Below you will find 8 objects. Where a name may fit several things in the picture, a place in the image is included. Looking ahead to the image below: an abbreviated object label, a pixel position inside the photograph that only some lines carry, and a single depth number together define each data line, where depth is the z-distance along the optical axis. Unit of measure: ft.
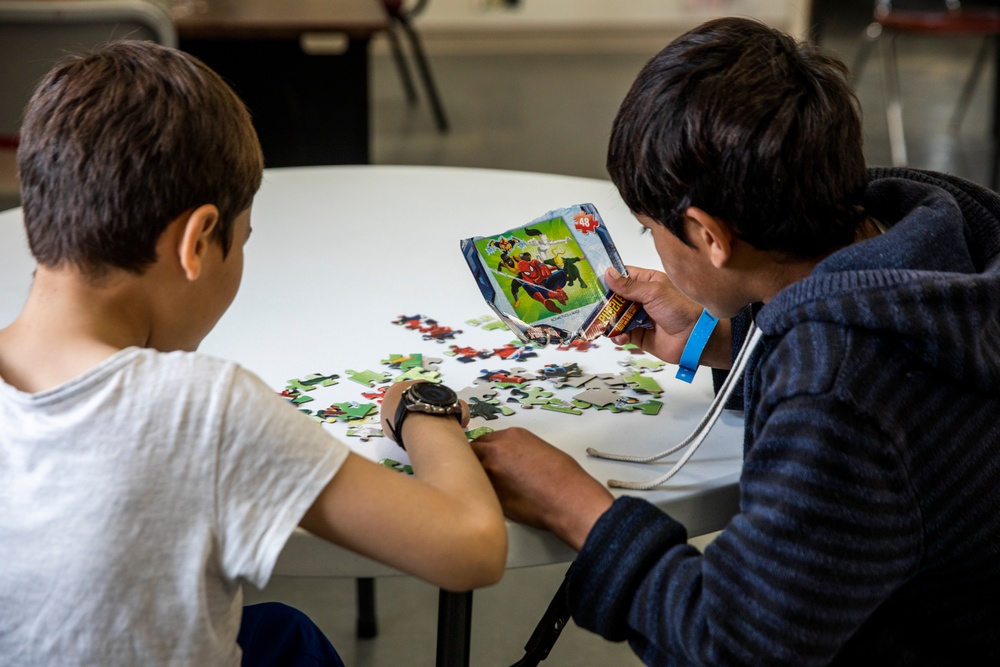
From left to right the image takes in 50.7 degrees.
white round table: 3.27
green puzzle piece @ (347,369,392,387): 3.81
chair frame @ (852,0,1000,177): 15.38
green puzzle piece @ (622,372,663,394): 3.89
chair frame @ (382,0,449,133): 18.63
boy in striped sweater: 2.66
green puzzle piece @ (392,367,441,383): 3.86
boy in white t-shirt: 2.63
